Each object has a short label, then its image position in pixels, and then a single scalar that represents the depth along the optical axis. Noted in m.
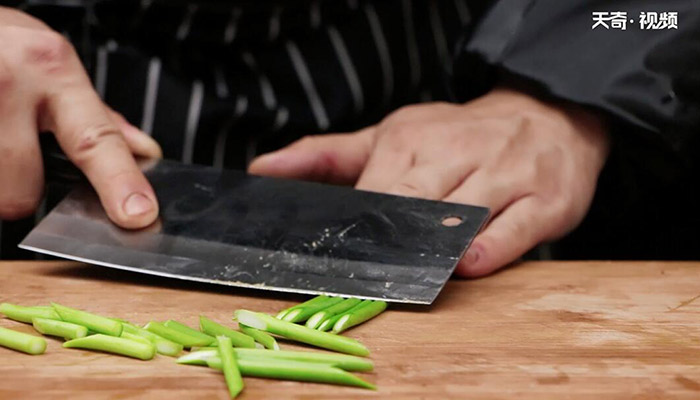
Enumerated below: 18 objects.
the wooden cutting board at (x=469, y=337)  0.72
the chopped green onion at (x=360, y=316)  0.77
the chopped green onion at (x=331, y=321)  0.77
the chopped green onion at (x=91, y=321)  0.76
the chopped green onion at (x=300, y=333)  0.75
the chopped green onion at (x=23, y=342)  0.74
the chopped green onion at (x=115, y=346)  0.74
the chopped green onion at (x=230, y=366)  0.71
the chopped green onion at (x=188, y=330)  0.76
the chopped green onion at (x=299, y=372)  0.72
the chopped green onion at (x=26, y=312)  0.77
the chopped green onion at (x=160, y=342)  0.74
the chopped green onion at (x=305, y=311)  0.77
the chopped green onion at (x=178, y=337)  0.75
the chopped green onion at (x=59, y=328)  0.75
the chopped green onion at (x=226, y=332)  0.75
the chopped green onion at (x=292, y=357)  0.73
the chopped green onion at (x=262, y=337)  0.76
